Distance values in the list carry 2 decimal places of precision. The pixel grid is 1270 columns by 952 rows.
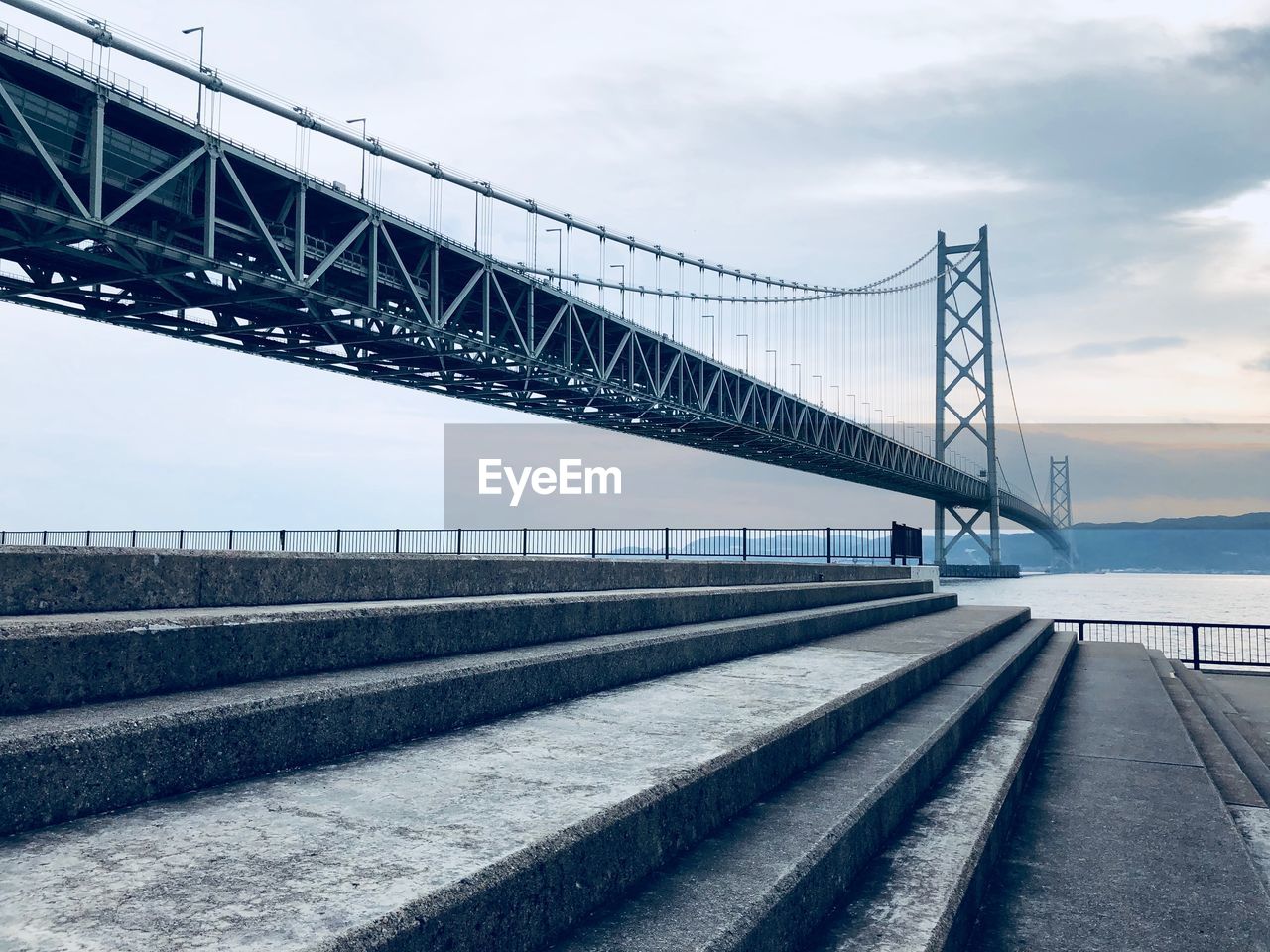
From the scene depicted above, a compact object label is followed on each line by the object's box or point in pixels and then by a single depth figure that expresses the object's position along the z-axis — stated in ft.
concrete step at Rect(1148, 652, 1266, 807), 21.68
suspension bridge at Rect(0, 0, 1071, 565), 75.10
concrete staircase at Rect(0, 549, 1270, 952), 7.43
